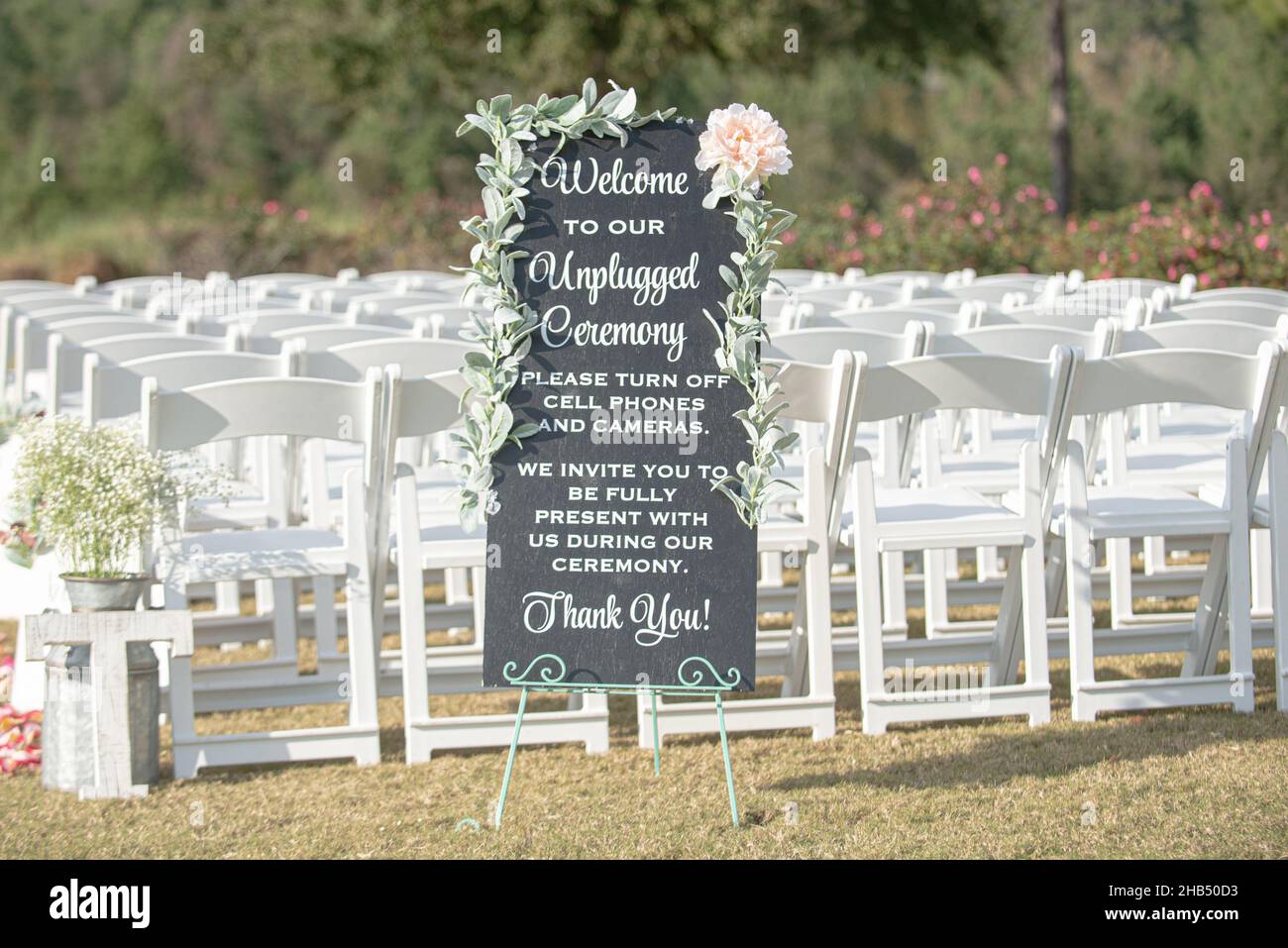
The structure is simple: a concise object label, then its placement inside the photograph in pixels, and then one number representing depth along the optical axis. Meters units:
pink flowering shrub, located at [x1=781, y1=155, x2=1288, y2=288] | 11.45
